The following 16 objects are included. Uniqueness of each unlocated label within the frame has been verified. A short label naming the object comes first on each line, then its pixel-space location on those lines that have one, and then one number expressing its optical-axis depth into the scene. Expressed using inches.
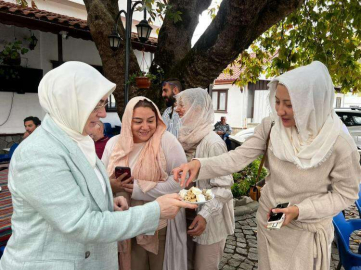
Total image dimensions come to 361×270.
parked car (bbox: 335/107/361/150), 353.4
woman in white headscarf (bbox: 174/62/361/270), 63.2
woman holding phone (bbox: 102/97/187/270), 89.6
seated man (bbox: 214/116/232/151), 442.5
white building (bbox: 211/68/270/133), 768.3
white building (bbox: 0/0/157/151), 257.3
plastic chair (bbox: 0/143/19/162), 215.2
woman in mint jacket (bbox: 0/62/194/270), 45.4
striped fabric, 91.0
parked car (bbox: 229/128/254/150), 349.7
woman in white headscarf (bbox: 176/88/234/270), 90.3
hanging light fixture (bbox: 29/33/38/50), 292.0
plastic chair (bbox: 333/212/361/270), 91.0
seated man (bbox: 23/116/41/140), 228.2
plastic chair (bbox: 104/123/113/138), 355.3
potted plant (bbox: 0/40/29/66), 269.1
